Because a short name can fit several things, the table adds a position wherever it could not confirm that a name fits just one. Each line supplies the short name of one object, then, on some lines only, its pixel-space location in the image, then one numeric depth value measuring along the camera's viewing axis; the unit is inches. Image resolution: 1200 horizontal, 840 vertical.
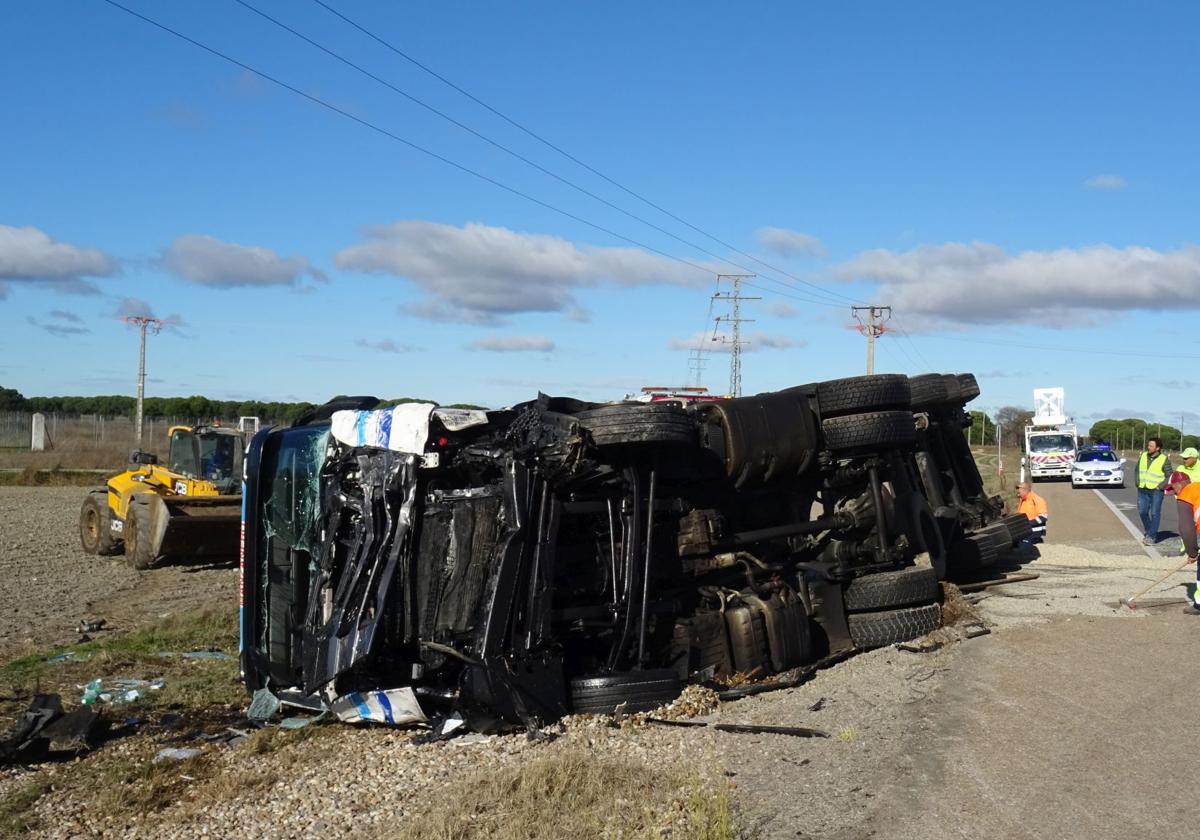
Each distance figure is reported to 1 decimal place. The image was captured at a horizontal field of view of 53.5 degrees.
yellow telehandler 649.0
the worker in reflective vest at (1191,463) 600.7
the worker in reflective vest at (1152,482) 753.0
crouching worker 640.4
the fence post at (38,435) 1924.0
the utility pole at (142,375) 2006.9
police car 1470.2
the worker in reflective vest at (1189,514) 451.2
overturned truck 286.5
